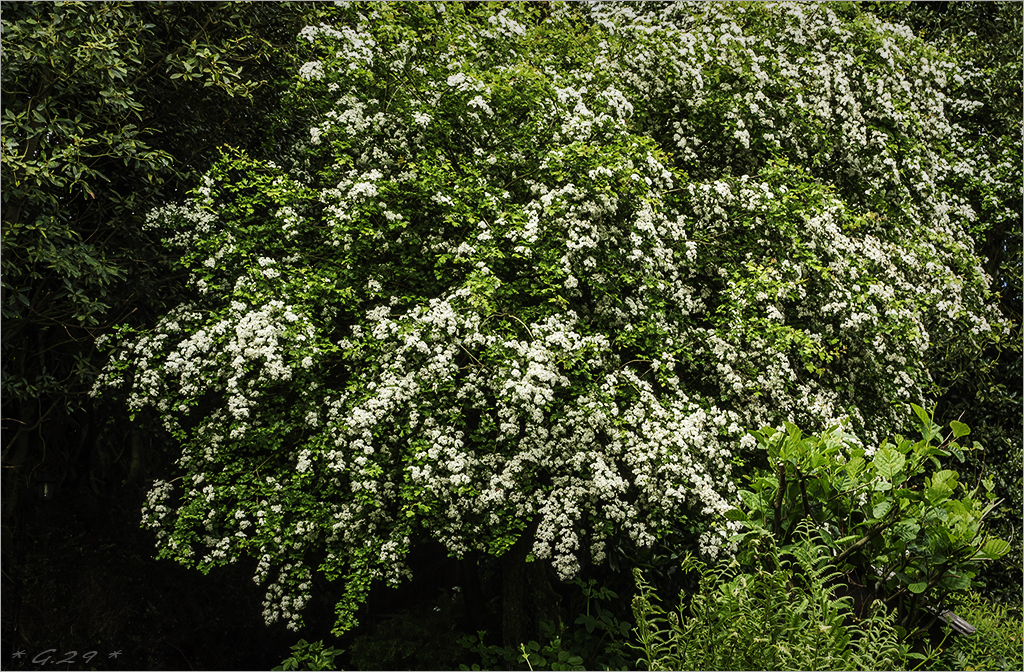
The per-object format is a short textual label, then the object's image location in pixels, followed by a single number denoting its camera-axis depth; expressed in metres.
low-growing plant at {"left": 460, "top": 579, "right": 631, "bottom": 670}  7.02
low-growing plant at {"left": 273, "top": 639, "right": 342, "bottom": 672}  6.64
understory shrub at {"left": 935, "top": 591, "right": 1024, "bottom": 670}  3.55
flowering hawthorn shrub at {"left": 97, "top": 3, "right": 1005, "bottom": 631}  6.00
